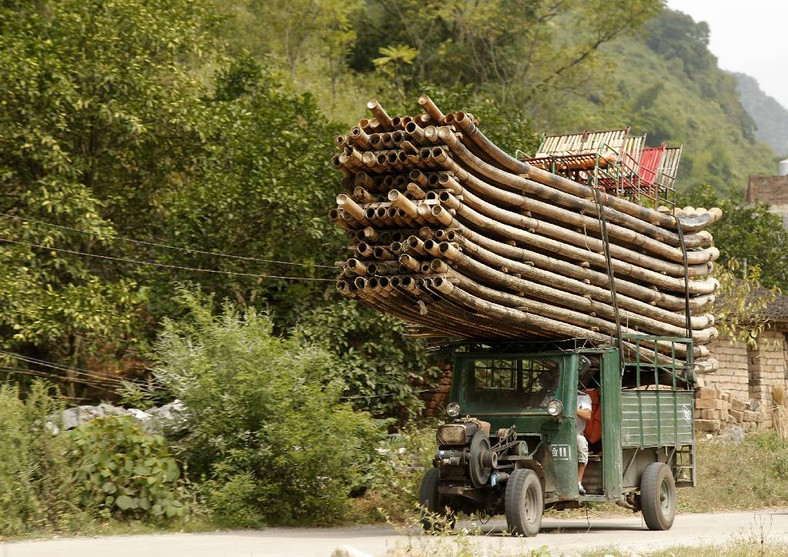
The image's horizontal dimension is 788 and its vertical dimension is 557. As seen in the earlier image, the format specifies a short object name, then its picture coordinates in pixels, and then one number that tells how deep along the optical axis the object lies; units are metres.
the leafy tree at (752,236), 39.94
